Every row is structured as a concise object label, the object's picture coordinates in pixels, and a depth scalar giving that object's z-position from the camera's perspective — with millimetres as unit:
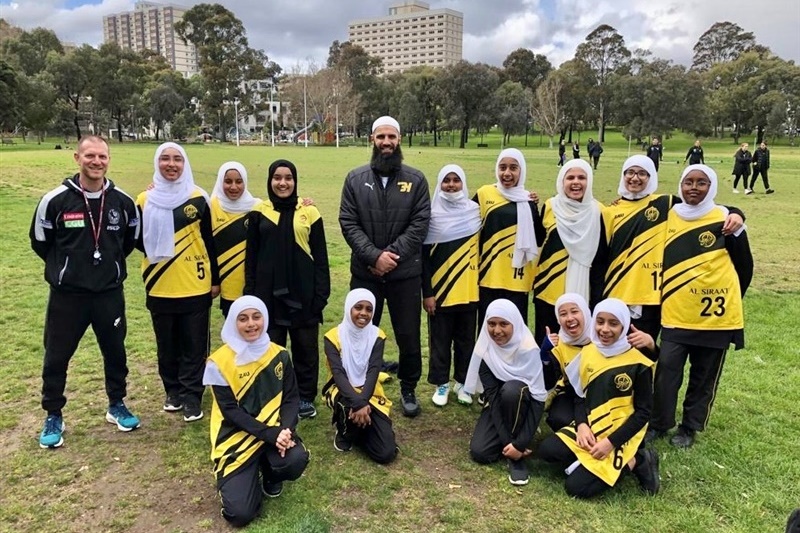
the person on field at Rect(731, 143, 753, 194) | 18656
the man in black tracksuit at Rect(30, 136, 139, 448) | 3990
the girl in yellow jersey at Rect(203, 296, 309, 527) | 3518
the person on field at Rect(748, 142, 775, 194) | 19109
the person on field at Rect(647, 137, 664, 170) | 24581
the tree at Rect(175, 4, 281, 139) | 75125
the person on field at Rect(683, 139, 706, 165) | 22872
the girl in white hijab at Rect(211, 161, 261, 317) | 4746
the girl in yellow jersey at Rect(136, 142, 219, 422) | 4434
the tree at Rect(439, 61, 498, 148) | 62750
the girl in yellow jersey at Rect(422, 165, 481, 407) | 4770
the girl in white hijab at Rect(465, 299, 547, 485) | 4051
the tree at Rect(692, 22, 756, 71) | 85812
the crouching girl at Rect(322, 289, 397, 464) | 4086
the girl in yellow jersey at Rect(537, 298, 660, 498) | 3684
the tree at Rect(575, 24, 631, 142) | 68438
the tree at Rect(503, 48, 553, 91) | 79062
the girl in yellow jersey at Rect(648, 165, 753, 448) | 4078
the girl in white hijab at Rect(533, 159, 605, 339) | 4461
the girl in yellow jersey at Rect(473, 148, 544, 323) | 4750
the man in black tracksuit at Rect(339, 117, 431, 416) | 4555
